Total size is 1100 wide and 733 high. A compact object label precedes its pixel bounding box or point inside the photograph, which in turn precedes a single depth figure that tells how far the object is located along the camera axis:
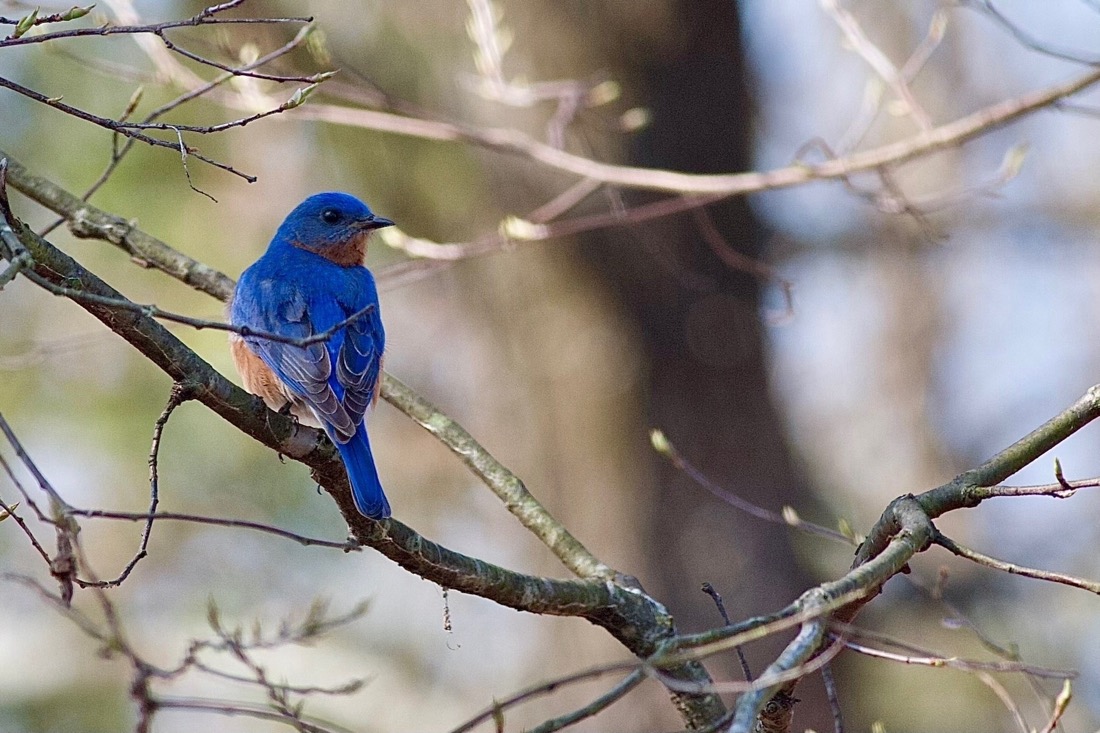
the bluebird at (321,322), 7.82
